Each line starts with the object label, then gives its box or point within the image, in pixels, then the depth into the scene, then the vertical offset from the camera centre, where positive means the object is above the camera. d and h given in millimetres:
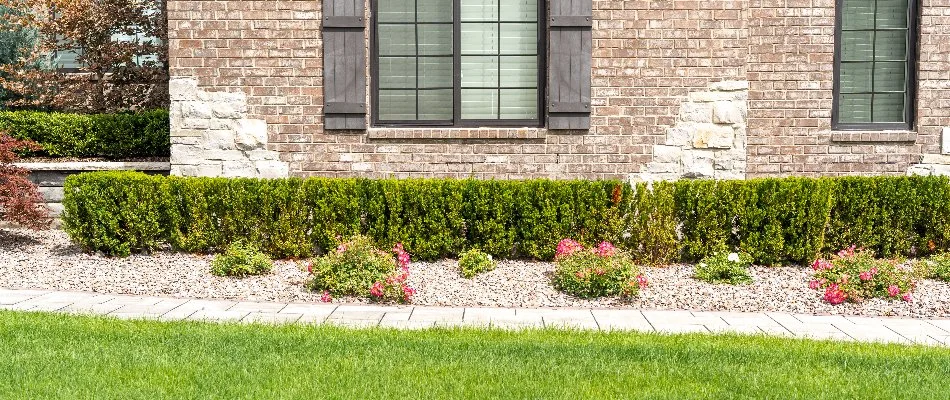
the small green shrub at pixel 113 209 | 7098 -657
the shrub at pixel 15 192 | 7262 -529
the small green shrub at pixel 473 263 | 6624 -1054
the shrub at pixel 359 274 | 5867 -1035
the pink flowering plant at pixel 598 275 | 5945 -1027
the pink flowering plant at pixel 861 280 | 5906 -1069
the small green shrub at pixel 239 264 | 6477 -1033
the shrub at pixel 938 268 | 6574 -1076
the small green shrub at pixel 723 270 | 6484 -1080
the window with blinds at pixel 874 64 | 8344 +736
